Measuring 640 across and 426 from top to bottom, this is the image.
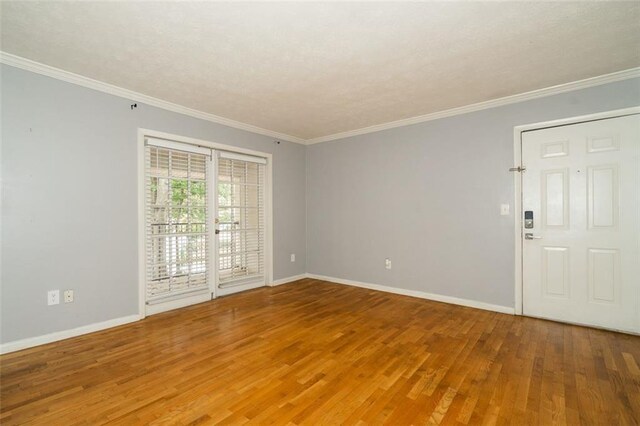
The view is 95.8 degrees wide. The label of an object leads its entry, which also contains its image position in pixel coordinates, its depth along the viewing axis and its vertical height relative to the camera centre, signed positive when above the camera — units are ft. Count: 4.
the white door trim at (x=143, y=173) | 11.50 +1.57
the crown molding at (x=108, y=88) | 8.78 +4.55
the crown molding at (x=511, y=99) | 9.83 +4.52
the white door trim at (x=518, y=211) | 11.63 -0.02
